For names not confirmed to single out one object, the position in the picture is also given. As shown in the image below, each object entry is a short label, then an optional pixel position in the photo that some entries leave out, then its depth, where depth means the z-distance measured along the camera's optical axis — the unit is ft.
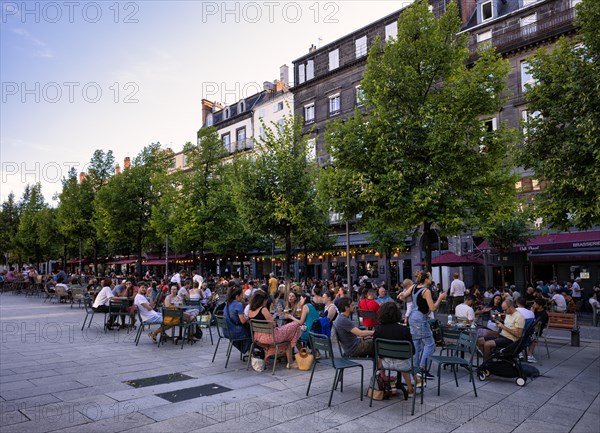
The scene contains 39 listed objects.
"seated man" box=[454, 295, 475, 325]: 32.17
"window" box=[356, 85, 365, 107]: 49.12
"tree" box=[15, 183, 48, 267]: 141.79
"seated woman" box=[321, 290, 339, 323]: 33.27
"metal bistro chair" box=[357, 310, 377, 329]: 32.74
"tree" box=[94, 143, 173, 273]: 90.68
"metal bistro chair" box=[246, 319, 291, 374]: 26.81
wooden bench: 36.91
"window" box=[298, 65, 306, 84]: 117.74
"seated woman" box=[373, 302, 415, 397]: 20.72
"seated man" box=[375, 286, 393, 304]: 40.01
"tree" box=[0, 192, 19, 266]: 162.91
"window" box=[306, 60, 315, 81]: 115.03
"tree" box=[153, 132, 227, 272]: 82.17
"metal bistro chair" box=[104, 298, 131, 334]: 41.16
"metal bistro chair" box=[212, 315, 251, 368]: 29.18
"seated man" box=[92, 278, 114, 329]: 43.19
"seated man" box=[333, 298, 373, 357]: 24.35
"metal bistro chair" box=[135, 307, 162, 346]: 36.19
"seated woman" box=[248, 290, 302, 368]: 27.55
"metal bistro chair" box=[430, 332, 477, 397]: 22.27
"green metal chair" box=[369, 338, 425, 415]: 19.66
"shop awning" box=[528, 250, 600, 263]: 62.64
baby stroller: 24.50
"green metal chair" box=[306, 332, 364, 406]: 20.98
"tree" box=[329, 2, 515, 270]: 42.27
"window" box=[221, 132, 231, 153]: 141.99
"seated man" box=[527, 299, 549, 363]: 31.32
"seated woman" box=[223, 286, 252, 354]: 29.19
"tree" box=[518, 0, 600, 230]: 33.06
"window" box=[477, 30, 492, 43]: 83.60
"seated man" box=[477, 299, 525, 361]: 27.04
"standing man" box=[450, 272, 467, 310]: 56.85
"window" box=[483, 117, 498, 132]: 81.87
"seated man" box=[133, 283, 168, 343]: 37.17
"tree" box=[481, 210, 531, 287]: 65.36
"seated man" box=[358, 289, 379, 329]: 34.06
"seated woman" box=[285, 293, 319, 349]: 29.81
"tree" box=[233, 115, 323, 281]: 56.44
